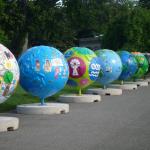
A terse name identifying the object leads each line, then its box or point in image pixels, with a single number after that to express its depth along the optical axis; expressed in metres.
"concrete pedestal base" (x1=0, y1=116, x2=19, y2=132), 7.90
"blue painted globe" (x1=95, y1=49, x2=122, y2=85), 14.82
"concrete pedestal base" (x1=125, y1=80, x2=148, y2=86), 20.45
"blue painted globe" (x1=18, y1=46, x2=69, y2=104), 9.95
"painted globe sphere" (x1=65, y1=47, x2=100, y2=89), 12.56
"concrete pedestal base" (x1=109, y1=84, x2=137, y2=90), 17.88
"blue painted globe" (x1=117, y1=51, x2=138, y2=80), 17.54
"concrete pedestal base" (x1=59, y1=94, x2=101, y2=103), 12.61
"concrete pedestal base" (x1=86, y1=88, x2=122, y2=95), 15.24
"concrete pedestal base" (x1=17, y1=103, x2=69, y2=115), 9.97
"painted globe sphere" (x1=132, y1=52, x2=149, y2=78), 19.04
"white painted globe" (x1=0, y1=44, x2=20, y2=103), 7.74
